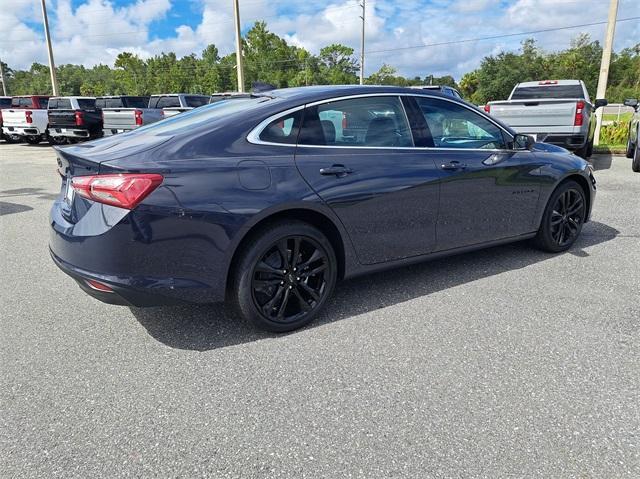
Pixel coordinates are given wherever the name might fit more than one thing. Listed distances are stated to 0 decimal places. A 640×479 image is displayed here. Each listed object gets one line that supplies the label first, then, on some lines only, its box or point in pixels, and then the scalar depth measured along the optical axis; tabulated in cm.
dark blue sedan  279
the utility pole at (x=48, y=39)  2947
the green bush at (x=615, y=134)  1519
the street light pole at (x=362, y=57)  4272
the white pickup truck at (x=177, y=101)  1764
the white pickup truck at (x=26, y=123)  1817
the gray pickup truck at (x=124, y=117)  1558
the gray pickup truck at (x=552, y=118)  942
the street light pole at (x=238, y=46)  2220
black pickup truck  1645
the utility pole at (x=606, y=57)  1336
